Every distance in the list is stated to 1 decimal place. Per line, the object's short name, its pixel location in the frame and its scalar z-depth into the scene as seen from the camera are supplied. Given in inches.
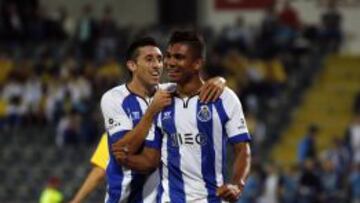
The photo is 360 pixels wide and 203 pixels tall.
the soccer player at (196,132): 520.9
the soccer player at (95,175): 617.5
